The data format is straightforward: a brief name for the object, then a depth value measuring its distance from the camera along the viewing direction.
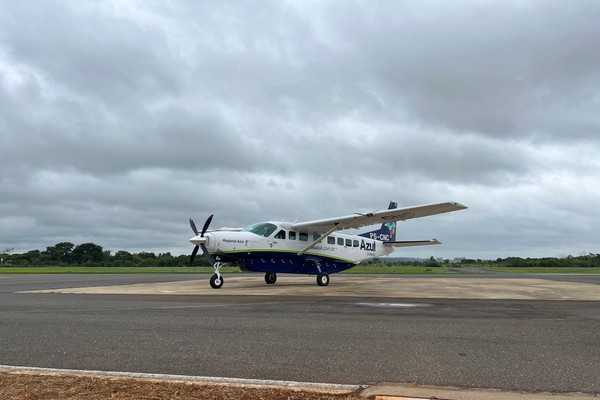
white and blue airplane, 20.36
